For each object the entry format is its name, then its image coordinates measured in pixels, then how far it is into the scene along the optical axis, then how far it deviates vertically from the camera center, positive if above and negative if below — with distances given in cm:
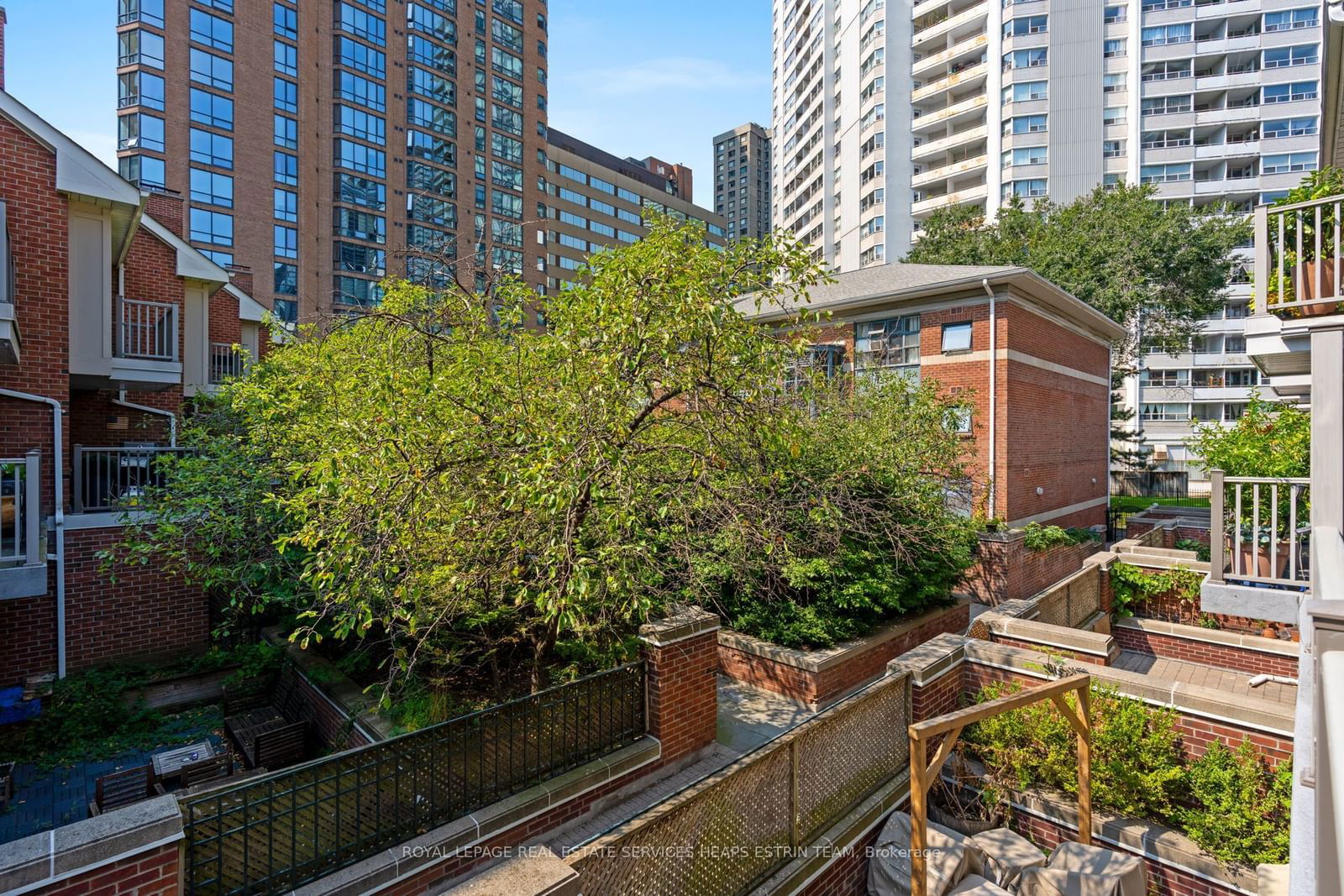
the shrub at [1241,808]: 534 -315
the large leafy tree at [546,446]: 501 -4
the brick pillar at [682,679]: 631 -246
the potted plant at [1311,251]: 639 +215
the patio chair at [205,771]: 592 -316
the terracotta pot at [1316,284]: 636 +165
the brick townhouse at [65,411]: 809 +39
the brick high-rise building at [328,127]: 3359 +1962
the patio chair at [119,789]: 557 -311
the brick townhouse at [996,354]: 1537 +236
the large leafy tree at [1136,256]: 2448 +746
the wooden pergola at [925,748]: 496 -241
